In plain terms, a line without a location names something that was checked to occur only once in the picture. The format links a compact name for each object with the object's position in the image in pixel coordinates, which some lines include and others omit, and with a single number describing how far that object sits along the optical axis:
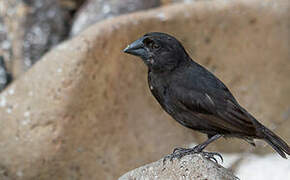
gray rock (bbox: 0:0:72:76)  16.16
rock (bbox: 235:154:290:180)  14.72
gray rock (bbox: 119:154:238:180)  8.14
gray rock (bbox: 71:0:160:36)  16.44
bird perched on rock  9.03
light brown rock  12.28
